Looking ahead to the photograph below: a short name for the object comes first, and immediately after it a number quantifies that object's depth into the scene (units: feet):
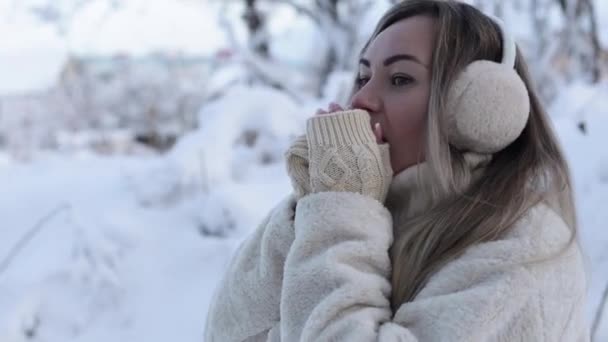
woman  3.24
